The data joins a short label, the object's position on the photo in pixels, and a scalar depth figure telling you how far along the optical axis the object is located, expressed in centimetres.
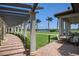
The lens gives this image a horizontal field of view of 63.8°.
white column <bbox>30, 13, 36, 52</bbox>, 221
